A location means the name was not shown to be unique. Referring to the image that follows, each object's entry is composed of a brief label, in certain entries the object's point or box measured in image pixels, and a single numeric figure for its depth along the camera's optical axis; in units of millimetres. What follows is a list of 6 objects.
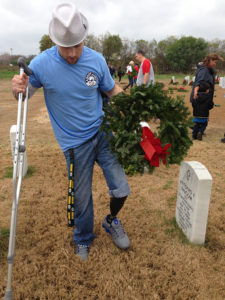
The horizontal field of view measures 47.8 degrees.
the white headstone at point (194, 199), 2570
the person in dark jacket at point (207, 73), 5809
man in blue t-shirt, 2020
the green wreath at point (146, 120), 2084
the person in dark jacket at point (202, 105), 6093
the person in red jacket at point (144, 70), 6820
